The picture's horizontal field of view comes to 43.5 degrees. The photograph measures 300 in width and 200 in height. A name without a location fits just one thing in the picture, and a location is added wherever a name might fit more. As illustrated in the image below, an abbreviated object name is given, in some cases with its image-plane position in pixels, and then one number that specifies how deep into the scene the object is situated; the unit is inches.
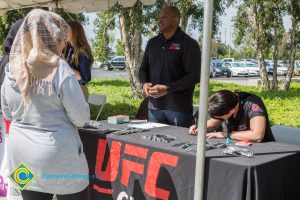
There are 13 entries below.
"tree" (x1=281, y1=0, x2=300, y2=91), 474.9
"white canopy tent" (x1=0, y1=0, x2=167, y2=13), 225.1
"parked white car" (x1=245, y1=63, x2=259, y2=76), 1162.6
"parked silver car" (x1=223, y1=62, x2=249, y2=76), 1138.5
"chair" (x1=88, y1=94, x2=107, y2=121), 133.5
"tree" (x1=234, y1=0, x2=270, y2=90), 490.9
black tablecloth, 72.9
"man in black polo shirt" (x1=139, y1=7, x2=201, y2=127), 120.0
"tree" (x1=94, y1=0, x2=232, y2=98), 339.0
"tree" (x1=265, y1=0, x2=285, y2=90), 474.6
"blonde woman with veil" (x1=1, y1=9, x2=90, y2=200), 64.6
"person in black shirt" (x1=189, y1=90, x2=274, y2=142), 92.5
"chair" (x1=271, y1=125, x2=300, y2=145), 112.4
